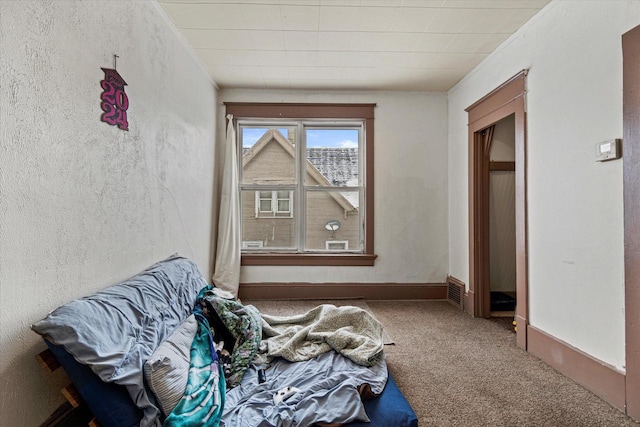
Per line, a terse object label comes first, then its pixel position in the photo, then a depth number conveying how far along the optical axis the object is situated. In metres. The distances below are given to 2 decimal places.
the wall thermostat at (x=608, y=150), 1.72
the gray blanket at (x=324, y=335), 1.81
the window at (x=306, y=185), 3.86
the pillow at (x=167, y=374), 1.18
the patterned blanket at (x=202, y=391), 1.19
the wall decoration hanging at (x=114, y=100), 1.62
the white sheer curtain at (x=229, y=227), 3.56
